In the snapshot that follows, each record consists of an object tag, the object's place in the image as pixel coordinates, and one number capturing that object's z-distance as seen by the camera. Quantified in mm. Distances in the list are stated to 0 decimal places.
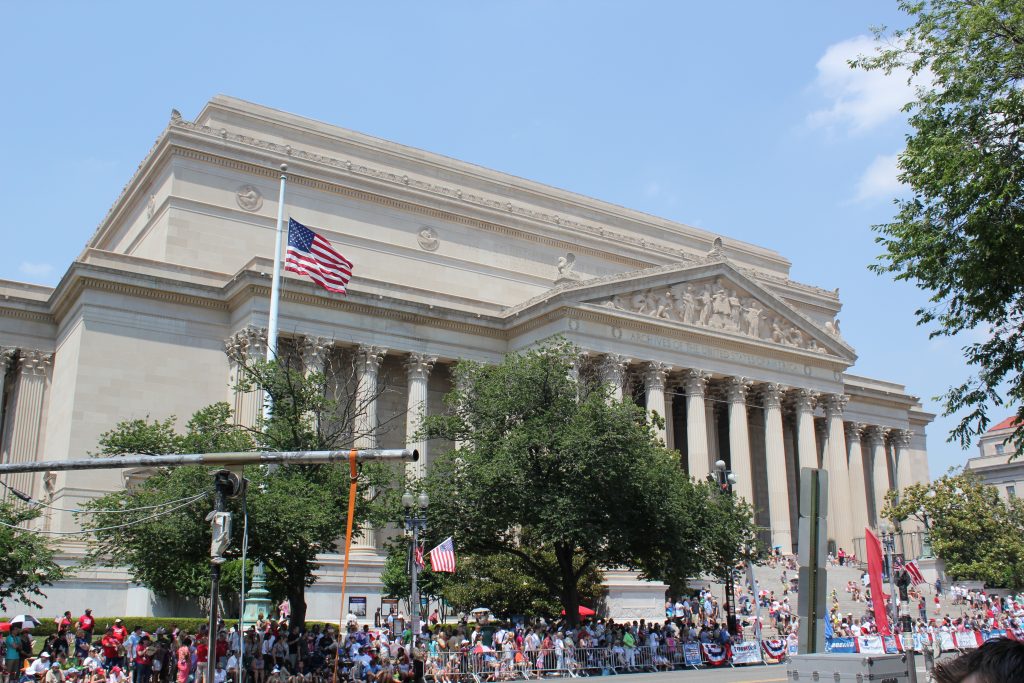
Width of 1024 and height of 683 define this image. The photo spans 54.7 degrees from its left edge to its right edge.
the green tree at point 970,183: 19719
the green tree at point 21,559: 30725
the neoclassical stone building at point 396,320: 46219
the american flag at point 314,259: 36406
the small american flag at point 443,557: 29484
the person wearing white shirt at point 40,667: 23156
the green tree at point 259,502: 28531
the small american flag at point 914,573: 37938
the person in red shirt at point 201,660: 23088
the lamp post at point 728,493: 35562
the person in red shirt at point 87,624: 27039
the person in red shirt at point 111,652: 25898
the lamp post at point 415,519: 27094
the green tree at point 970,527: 53750
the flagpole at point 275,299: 32094
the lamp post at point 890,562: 37250
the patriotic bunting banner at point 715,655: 32969
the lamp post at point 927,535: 48953
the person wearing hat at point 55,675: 22969
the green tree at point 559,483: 32656
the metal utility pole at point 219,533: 13773
